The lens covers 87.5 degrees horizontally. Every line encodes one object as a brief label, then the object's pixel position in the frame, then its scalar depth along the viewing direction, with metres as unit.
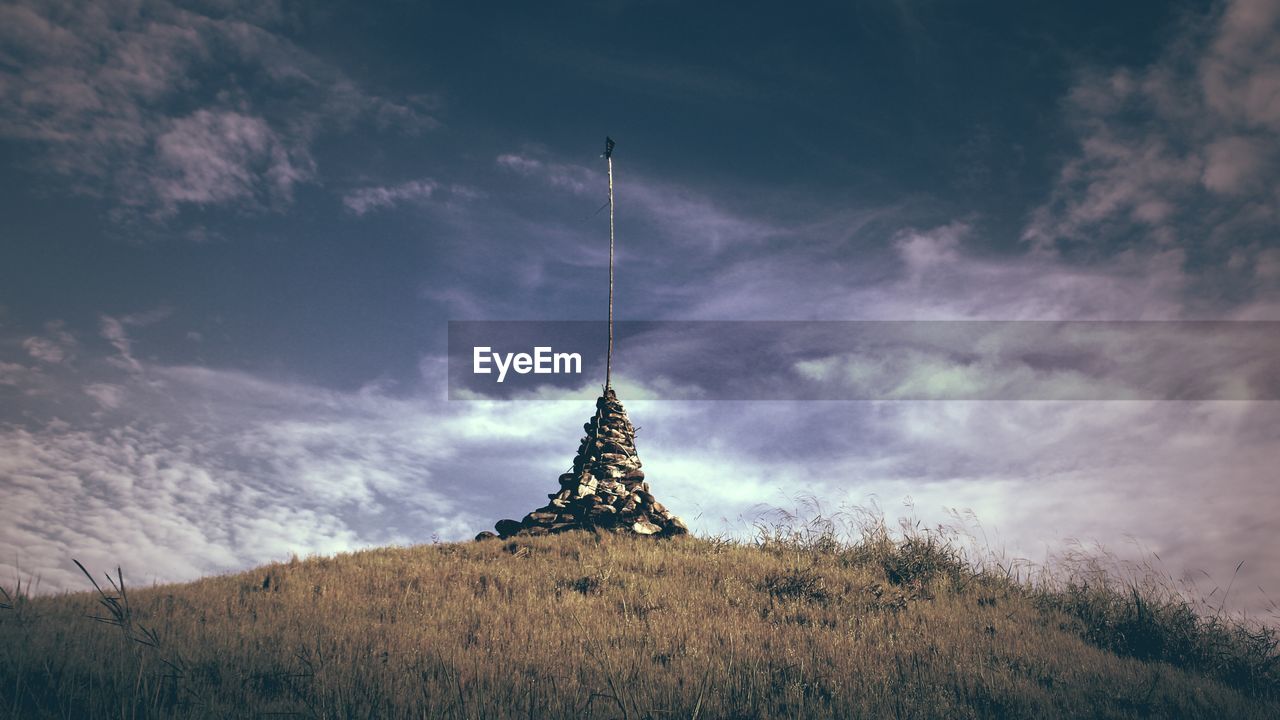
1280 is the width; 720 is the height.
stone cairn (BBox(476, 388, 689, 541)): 19.00
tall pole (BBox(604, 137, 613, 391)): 22.72
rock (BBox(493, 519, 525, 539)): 19.05
